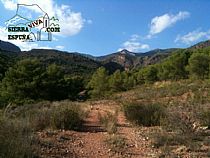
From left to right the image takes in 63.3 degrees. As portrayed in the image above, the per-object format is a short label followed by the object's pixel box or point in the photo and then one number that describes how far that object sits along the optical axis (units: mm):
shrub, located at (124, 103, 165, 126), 6331
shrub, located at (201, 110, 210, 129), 5805
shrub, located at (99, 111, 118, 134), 5391
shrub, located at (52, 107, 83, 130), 5651
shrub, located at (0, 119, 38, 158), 2972
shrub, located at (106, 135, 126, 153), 4389
